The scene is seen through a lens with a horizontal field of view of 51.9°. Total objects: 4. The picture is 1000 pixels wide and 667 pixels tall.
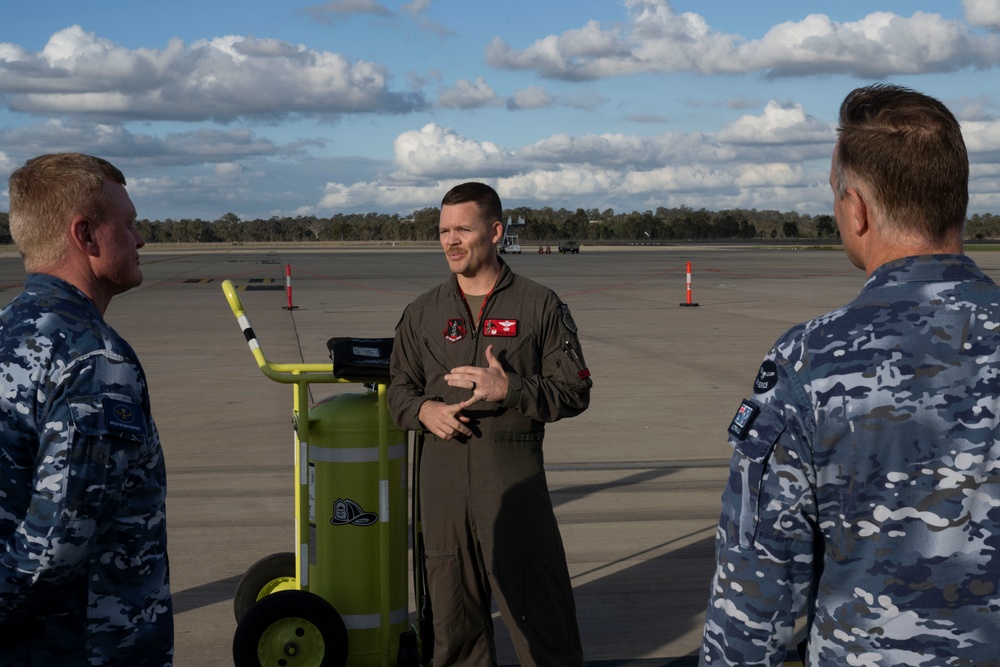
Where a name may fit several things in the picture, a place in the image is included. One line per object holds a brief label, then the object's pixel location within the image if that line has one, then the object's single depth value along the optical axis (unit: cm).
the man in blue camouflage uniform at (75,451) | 214
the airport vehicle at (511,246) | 7706
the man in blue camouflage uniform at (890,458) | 179
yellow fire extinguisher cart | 417
